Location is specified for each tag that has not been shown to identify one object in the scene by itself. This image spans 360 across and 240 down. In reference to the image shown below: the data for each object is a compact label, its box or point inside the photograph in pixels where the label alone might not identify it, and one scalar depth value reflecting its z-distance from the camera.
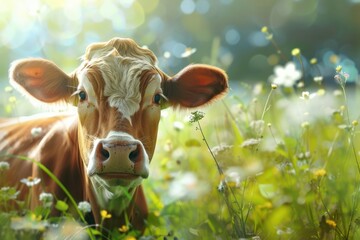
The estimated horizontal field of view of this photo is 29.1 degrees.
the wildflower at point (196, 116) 3.31
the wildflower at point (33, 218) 2.95
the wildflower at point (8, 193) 3.27
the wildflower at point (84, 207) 3.35
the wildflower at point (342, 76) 3.46
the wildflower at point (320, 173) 3.59
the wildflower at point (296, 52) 4.25
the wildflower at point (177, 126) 4.82
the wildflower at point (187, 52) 4.38
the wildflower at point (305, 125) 4.09
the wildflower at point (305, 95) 3.59
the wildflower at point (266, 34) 4.50
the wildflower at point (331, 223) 3.35
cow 3.48
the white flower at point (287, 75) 4.99
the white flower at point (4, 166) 3.34
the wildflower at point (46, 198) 3.21
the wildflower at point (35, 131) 3.86
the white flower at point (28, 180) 3.30
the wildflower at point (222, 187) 3.39
